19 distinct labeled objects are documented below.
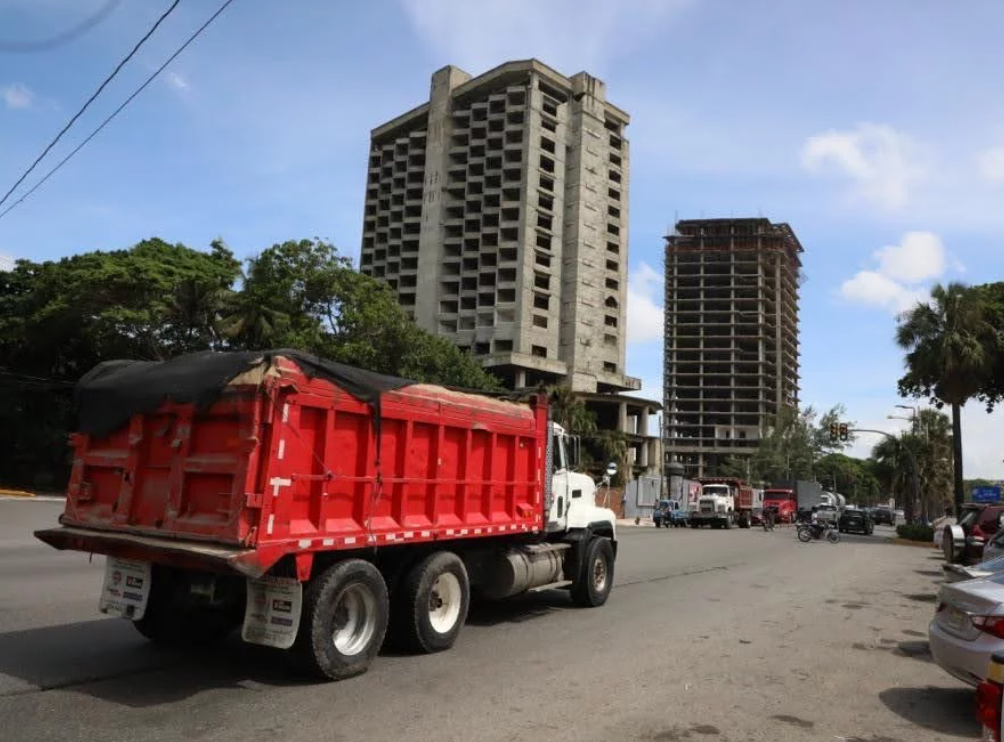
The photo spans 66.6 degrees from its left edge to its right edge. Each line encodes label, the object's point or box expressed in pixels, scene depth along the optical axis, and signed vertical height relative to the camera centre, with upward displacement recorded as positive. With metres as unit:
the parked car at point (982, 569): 8.11 -0.71
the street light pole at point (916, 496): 40.92 +0.26
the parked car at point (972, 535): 16.84 -0.73
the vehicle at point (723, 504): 40.84 -0.73
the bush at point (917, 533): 35.66 -1.56
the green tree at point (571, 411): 50.75 +5.07
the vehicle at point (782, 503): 49.75 -0.63
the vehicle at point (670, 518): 43.31 -1.67
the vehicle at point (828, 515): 34.48 -0.90
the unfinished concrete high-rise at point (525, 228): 83.19 +29.09
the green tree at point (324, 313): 38.25 +8.06
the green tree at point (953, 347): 33.75 +6.91
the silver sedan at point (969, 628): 5.61 -0.96
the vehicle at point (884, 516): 77.20 -1.82
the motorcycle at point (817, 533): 31.30 -1.56
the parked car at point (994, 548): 11.98 -0.70
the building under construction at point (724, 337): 143.75 +29.92
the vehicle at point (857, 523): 42.19 -1.40
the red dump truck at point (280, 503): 5.90 -0.29
